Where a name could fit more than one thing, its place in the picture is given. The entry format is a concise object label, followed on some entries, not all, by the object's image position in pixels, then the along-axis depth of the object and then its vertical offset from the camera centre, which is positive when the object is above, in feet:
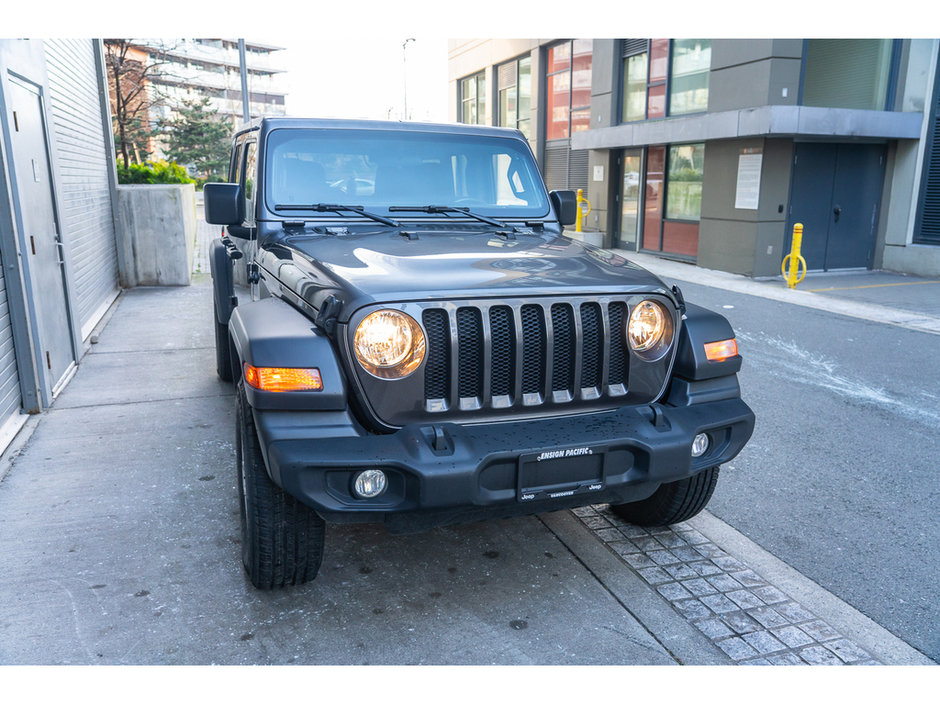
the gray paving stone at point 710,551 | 12.17 -5.93
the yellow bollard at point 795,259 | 39.55 -4.10
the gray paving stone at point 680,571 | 11.46 -5.91
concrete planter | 38.11 -2.60
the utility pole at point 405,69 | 93.76 +13.92
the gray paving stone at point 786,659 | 9.34 -5.88
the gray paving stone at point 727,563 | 11.71 -5.93
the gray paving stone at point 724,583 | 11.14 -5.91
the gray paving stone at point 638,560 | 11.78 -5.91
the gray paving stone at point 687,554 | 12.03 -5.93
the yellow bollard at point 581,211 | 63.62 -2.40
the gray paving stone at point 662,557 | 11.93 -5.92
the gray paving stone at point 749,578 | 11.27 -5.92
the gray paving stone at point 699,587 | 11.02 -5.90
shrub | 45.50 +0.52
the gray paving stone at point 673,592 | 10.86 -5.89
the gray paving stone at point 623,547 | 12.24 -5.91
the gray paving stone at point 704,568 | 11.59 -5.92
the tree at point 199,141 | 138.21 +8.23
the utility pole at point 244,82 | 63.53 +8.73
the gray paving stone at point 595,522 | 13.15 -5.91
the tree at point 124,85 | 62.03 +9.11
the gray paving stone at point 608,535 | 12.68 -5.91
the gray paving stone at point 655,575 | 11.32 -5.90
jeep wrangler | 9.00 -2.68
